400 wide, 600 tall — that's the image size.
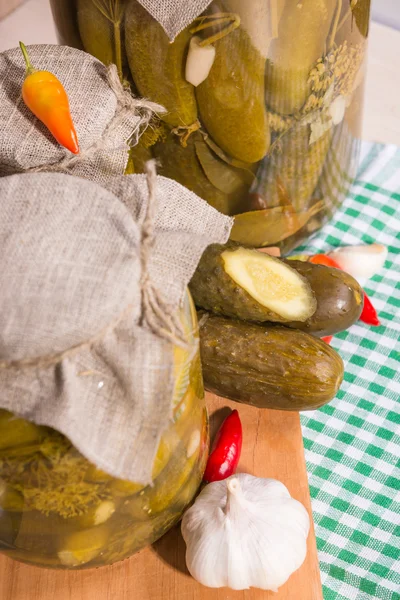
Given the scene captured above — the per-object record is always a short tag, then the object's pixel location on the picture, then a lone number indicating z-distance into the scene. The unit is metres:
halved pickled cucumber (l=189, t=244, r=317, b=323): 0.88
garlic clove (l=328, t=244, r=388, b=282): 1.19
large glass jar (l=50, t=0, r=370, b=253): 0.82
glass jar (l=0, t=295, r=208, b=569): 0.59
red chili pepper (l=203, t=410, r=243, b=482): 0.86
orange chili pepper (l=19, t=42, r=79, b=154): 0.68
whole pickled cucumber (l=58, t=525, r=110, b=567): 0.67
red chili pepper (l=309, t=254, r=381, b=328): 1.13
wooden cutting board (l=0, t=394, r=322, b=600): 0.79
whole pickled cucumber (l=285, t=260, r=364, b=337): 0.96
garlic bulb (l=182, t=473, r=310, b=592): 0.75
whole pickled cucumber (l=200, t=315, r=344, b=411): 0.88
